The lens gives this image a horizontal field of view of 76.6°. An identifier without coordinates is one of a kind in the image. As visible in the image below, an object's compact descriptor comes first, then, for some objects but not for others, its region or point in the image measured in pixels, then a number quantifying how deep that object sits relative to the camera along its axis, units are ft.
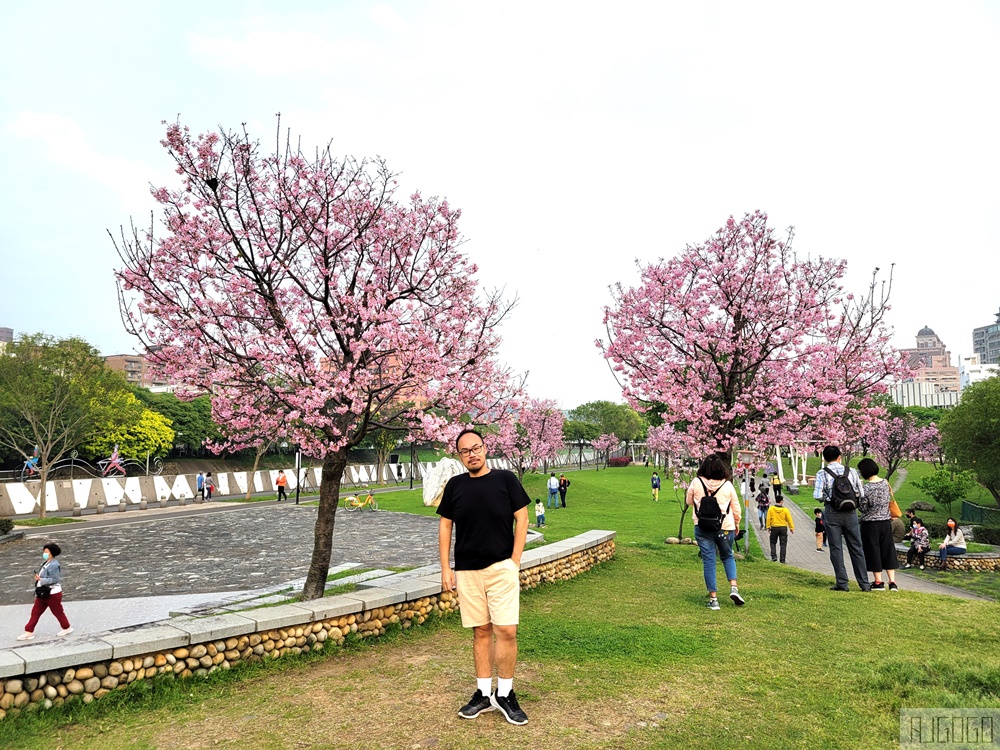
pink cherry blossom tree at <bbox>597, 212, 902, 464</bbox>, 47.03
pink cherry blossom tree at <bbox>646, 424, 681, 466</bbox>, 176.53
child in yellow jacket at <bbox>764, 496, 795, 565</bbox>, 59.47
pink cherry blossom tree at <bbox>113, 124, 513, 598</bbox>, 30.35
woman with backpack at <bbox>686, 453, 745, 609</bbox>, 27.17
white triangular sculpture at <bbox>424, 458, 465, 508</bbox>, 42.22
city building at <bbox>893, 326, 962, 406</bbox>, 631.15
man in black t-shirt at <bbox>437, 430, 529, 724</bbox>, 15.64
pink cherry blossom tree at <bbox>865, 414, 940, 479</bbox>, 175.33
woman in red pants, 31.55
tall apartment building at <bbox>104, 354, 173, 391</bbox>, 512.22
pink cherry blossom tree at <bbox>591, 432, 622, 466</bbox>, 261.65
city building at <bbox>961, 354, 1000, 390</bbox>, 586.86
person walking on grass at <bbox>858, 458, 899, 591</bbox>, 29.45
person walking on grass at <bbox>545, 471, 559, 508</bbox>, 105.70
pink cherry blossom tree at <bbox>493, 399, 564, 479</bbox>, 134.08
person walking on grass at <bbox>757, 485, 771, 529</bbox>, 96.37
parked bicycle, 101.14
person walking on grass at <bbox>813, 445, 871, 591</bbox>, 29.14
